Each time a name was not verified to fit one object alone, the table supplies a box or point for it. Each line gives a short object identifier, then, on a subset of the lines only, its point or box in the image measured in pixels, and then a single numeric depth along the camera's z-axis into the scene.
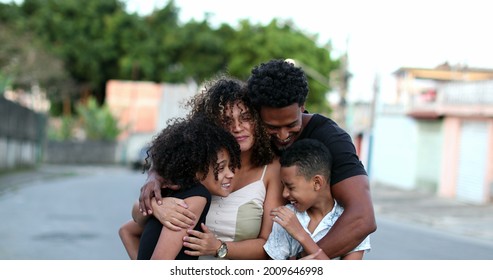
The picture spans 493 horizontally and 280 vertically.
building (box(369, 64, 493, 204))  24.81
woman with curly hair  3.08
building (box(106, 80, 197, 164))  46.20
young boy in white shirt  2.91
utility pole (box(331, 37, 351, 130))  30.31
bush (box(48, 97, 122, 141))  43.34
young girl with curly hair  2.93
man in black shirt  2.93
